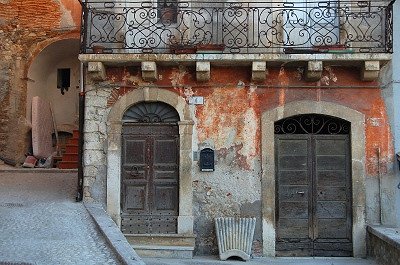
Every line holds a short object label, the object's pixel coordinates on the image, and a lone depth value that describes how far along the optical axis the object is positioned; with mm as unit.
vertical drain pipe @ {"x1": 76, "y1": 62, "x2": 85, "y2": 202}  10281
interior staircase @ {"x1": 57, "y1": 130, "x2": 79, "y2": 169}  16406
